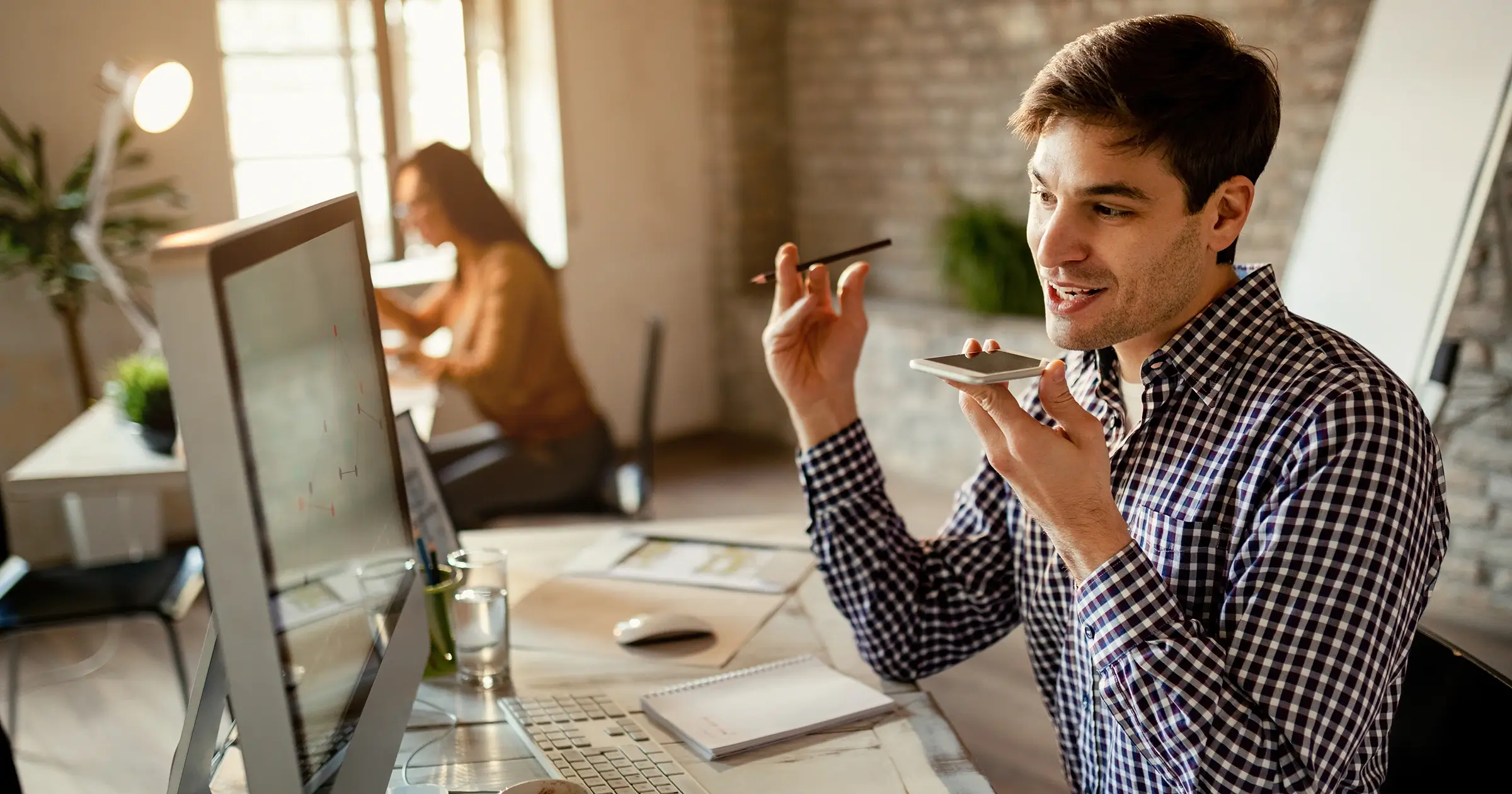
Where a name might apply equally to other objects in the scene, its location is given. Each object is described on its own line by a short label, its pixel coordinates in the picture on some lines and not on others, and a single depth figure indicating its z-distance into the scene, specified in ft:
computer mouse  4.89
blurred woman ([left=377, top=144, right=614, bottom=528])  10.48
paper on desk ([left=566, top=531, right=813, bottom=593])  5.66
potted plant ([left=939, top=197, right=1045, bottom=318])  14.67
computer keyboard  3.73
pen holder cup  4.67
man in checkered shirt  3.22
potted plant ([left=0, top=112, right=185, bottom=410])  11.34
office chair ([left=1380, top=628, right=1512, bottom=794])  3.51
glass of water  4.57
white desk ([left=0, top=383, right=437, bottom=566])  8.23
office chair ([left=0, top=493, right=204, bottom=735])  7.84
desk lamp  9.12
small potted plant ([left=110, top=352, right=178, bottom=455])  8.63
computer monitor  2.24
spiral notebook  4.04
